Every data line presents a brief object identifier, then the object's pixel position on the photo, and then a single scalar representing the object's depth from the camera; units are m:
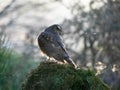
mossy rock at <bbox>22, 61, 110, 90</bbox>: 11.57
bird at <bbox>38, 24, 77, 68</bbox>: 12.91
